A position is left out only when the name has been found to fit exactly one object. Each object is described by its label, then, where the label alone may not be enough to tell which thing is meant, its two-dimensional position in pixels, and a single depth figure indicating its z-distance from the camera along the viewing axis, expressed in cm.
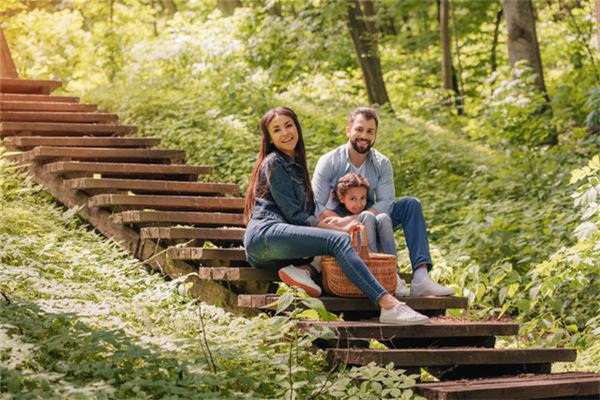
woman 604
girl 668
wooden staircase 566
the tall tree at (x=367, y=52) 1602
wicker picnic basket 629
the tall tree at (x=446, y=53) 1919
